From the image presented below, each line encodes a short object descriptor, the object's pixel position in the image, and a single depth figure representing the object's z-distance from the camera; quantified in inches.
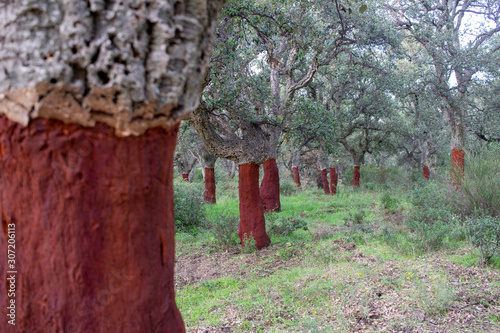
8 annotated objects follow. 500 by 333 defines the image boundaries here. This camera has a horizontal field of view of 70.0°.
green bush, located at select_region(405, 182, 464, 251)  243.0
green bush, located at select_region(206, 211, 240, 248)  316.5
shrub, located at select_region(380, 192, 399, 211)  455.3
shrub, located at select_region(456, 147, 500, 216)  295.8
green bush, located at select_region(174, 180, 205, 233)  408.2
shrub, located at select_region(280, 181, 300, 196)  748.0
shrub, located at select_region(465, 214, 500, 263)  195.0
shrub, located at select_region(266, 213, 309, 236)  340.2
